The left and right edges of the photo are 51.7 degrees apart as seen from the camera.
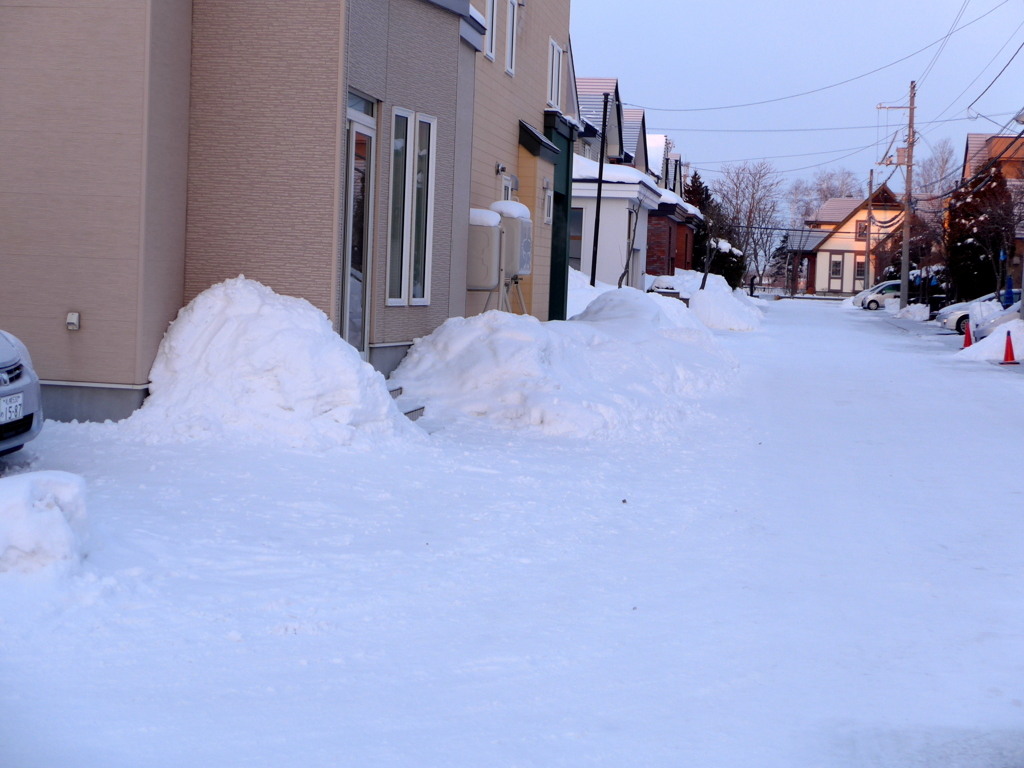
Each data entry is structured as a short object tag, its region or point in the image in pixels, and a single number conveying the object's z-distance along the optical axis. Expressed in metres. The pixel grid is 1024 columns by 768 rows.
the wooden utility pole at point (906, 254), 45.98
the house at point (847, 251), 81.44
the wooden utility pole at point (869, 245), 70.44
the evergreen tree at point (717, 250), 52.41
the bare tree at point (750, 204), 62.91
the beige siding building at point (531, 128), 14.65
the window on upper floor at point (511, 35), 15.61
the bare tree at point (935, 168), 82.77
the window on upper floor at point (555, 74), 19.06
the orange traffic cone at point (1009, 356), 19.61
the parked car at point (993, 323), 24.27
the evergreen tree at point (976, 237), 35.09
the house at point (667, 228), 40.81
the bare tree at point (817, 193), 116.25
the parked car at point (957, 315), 31.78
